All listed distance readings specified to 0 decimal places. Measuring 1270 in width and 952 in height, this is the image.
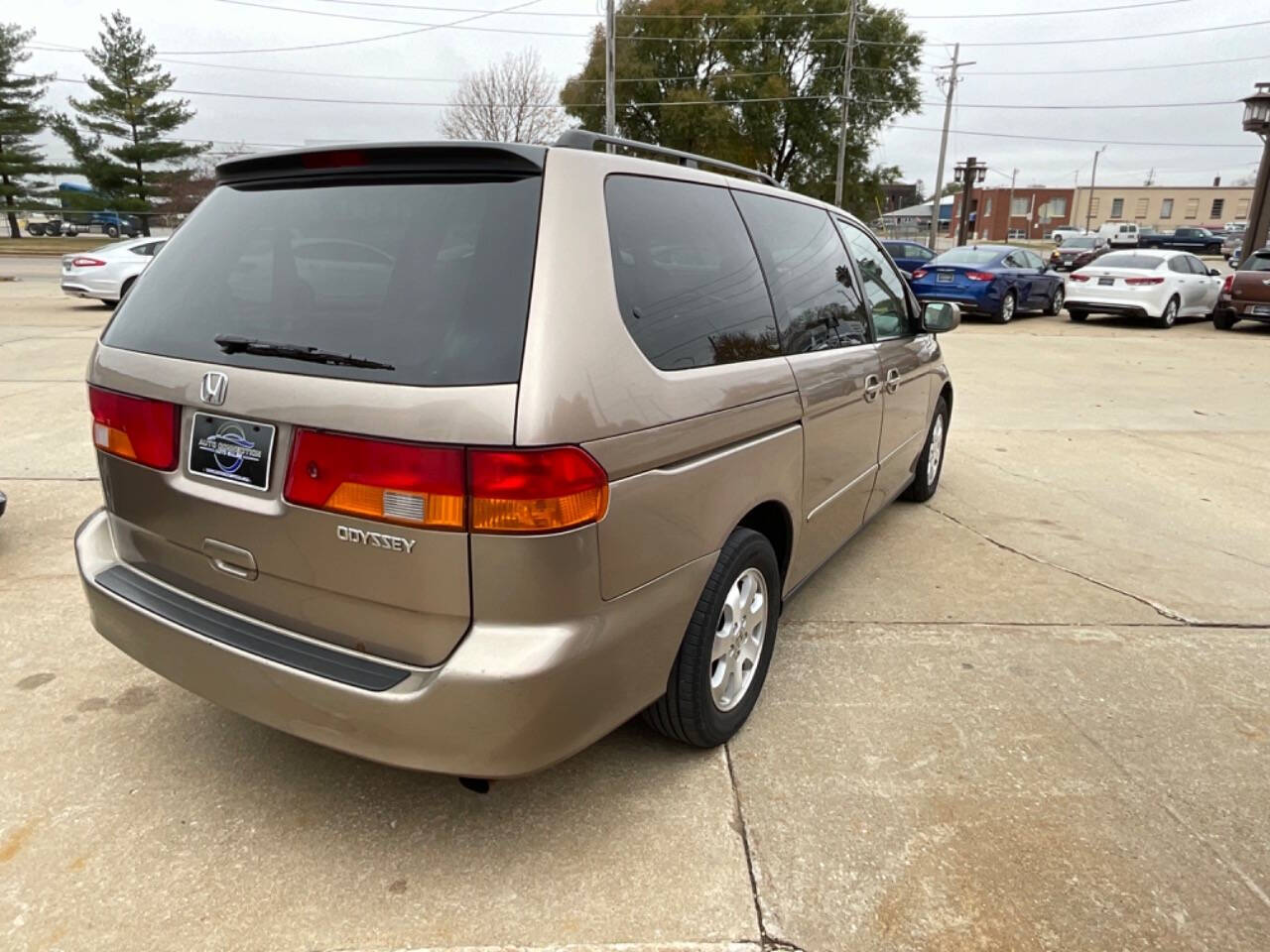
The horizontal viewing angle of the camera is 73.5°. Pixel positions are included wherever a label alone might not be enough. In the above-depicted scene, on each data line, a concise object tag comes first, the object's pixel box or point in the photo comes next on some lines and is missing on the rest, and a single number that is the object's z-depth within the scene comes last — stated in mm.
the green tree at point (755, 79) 38688
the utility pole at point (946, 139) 43531
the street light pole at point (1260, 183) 19172
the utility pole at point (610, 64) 25500
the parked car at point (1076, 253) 33344
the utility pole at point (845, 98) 35375
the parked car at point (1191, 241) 42812
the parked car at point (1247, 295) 15477
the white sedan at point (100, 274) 14539
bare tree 28531
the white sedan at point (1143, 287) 16062
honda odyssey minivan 1844
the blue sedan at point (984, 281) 16328
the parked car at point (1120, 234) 42922
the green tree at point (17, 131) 45688
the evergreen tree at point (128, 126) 45844
